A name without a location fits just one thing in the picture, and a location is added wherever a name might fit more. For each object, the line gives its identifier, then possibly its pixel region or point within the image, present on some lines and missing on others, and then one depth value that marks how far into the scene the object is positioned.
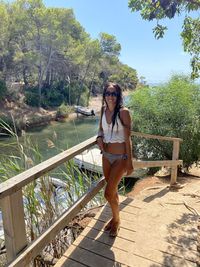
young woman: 1.62
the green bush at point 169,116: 5.21
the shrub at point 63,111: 15.87
